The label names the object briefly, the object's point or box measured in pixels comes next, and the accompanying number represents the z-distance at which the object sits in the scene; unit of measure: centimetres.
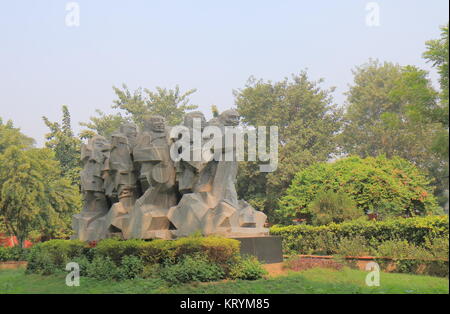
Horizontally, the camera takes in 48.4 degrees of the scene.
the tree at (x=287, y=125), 2458
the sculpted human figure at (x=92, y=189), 1355
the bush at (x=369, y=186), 1780
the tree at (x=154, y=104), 3034
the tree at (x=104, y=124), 2942
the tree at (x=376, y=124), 2756
